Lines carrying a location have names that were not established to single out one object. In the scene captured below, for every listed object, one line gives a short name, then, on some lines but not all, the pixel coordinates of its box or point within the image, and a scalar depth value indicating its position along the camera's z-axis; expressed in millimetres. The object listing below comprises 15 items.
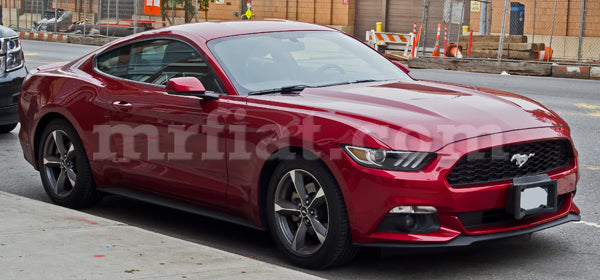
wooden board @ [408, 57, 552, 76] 21281
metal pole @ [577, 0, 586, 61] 23005
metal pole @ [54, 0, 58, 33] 34969
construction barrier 30375
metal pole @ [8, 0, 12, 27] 36778
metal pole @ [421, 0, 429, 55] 24991
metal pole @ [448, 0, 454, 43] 25961
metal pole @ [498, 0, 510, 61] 21584
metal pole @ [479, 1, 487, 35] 26812
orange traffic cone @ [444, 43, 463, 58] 25369
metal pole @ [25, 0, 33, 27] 35556
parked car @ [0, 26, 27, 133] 10250
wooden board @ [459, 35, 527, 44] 24198
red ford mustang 4910
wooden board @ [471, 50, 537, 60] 23766
